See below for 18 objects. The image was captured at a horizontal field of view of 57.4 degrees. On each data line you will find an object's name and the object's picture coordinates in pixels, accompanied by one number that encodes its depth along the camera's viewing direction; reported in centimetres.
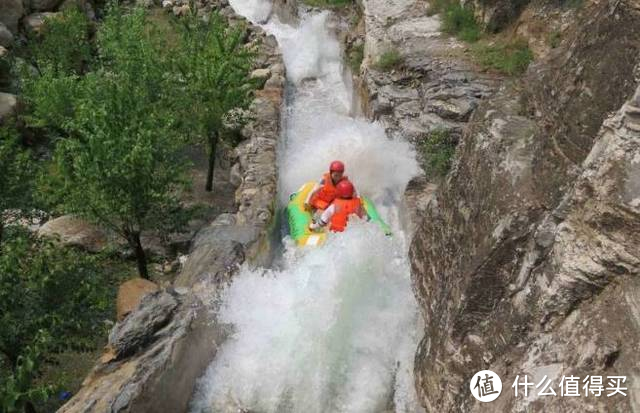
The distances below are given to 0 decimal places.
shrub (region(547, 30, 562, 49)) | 1147
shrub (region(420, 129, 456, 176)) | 1084
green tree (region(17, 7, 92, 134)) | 1080
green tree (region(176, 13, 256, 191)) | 1038
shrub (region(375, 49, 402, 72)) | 1334
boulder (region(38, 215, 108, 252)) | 948
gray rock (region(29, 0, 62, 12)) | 1722
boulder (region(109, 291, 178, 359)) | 664
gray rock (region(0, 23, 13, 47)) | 1499
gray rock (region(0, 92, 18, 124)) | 1223
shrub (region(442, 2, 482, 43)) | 1344
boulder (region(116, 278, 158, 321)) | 787
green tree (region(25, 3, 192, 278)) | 783
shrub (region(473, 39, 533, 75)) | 1195
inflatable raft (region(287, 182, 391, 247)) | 944
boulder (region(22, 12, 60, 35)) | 1591
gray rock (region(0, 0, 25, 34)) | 1580
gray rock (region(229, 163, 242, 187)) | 1167
